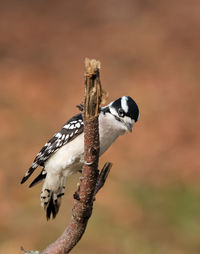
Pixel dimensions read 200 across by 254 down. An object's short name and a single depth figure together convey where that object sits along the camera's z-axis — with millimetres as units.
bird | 9203
